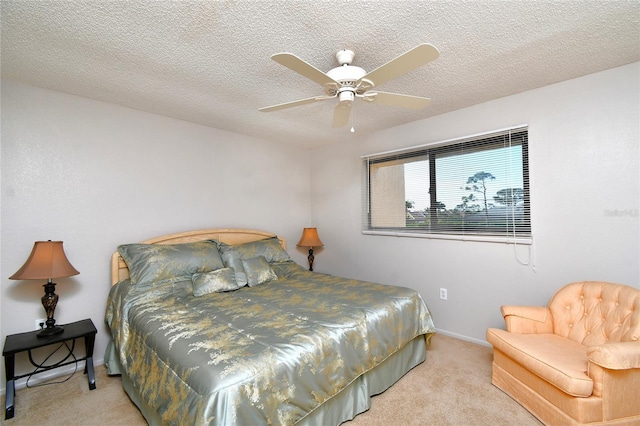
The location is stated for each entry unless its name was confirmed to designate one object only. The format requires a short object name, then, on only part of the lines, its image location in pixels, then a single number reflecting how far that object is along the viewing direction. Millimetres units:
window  2762
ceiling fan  1455
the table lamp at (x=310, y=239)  4198
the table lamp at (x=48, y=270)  2115
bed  1374
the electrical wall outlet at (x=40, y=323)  2383
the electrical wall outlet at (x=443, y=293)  3207
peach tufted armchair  1596
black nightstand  1968
